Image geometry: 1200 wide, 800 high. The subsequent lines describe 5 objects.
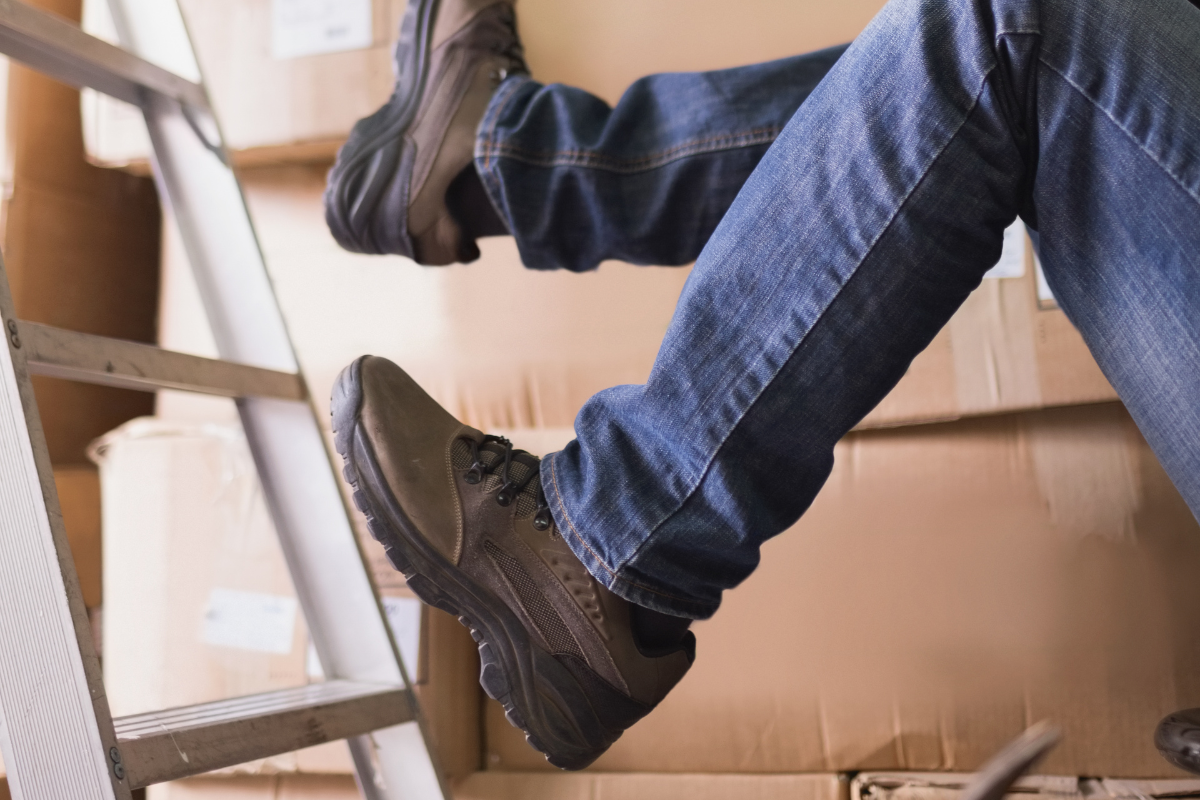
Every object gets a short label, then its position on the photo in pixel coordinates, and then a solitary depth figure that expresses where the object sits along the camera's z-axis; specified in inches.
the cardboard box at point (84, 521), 46.4
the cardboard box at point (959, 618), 33.4
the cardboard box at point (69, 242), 47.2
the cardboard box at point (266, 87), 41.5
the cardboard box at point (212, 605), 39.3
